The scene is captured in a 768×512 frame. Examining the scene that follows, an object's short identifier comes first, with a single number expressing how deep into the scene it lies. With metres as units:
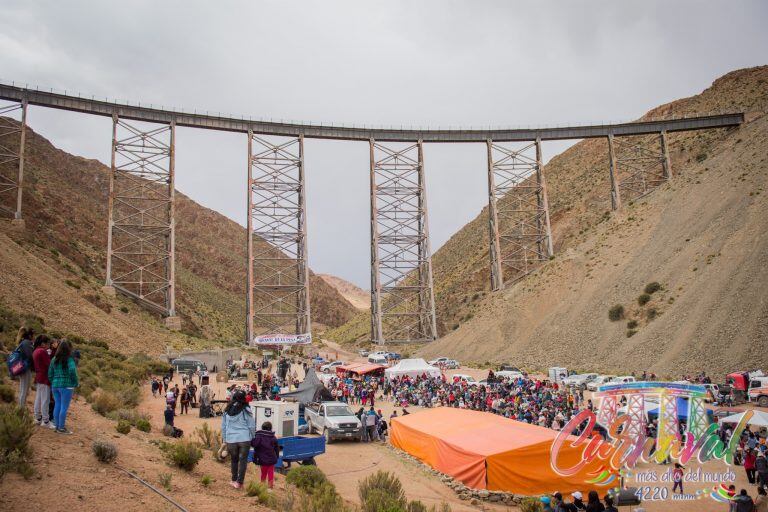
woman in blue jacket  6.96
